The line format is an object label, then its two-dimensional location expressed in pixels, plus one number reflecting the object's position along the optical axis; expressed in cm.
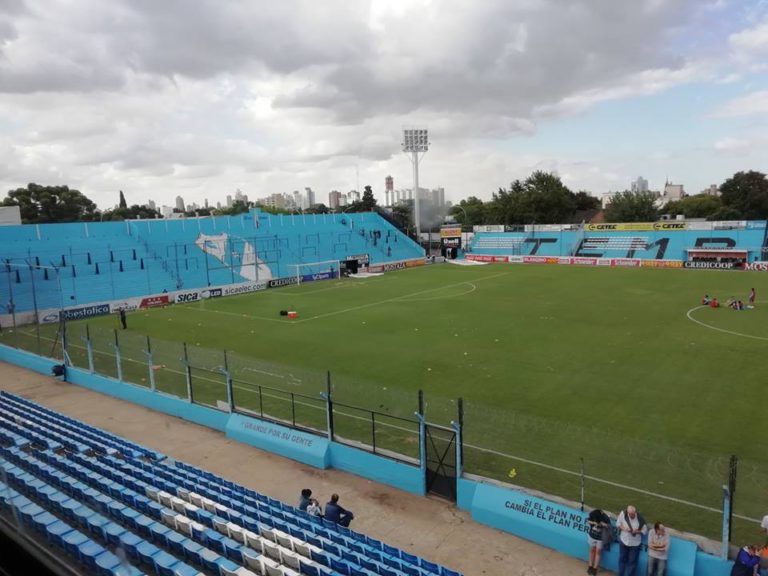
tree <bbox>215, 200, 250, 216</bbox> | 12709
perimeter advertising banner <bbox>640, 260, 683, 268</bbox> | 5769
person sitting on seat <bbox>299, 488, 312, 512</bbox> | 1046
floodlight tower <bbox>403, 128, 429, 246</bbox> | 8012
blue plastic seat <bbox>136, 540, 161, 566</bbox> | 732
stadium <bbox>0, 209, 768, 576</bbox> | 887
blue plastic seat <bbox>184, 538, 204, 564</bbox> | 780
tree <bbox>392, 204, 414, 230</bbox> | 9451
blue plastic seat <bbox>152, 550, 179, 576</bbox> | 709
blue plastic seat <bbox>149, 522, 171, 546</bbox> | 827
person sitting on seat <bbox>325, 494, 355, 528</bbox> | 1012
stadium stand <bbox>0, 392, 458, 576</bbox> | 743
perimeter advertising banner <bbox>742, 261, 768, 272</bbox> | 5219
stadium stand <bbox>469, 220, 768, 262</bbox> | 5681
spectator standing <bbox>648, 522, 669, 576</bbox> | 856
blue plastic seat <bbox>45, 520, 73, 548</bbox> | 721
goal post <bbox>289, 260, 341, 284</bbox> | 5353
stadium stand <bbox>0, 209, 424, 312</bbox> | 3881
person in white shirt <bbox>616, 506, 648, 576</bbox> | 877
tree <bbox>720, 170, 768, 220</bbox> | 7538
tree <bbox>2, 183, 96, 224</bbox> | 7756
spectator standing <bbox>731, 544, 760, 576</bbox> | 793
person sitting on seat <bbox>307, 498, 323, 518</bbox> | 1025
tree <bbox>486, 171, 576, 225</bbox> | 8938
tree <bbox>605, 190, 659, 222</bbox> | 8531
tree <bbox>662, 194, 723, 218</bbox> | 9323
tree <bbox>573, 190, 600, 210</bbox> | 10799
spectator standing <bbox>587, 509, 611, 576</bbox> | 912
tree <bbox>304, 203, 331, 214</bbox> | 11516
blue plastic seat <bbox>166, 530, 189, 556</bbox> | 805
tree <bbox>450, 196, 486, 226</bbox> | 10756
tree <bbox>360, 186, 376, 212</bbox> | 10468
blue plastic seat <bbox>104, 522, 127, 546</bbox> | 778
